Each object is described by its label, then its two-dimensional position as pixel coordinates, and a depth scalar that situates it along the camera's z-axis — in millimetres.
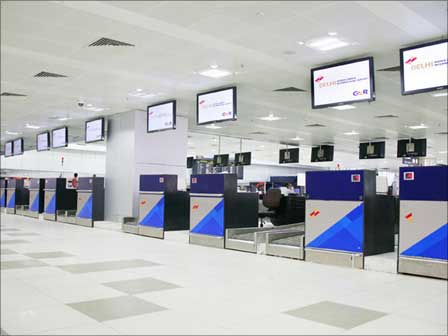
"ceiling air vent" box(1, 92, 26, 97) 12266
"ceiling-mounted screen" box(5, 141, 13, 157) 21945
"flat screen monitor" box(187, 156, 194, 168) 26297
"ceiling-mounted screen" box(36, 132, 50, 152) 17969
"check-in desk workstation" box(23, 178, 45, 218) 17203
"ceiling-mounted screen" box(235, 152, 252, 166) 23266
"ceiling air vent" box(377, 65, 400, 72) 9031
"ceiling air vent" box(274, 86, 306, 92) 11100
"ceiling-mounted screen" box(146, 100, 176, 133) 11656
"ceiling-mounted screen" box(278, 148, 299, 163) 21750
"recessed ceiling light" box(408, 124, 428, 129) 16297
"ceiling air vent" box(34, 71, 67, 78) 10008
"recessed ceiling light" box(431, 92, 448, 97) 11341
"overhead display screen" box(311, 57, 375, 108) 7398
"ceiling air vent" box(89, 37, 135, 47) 7688
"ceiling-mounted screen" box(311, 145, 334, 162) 21825
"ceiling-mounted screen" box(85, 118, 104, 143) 14703
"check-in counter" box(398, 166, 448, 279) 5797
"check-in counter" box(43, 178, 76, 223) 15914
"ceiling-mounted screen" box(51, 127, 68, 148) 16797
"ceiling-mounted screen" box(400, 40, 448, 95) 6461
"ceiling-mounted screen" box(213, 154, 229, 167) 23906
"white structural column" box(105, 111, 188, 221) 13812
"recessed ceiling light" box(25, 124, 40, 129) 17922
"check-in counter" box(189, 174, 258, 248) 9234
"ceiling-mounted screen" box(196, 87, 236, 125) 9849
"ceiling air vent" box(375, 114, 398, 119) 14461
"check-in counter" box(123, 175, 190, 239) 11000
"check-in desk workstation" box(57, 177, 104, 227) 14039
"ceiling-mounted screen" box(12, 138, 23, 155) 21072
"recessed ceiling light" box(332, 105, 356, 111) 13320
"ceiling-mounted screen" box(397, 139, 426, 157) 18391
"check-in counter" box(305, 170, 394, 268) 6785
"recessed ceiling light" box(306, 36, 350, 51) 7438
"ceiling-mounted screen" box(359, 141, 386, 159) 19984
